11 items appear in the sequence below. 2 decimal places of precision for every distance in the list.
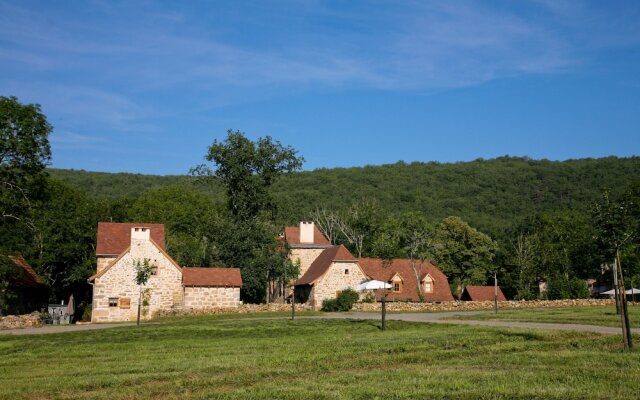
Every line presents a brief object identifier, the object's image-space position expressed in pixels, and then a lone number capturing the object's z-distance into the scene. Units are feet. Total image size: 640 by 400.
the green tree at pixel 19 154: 139.85
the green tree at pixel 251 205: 194.18
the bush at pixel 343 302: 158.10
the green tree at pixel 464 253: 252.01
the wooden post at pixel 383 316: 94.29
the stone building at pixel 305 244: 220.64
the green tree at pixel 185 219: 215.51
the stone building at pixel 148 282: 157.89
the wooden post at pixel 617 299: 80.46
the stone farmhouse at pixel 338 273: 187.01
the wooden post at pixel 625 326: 58.69
